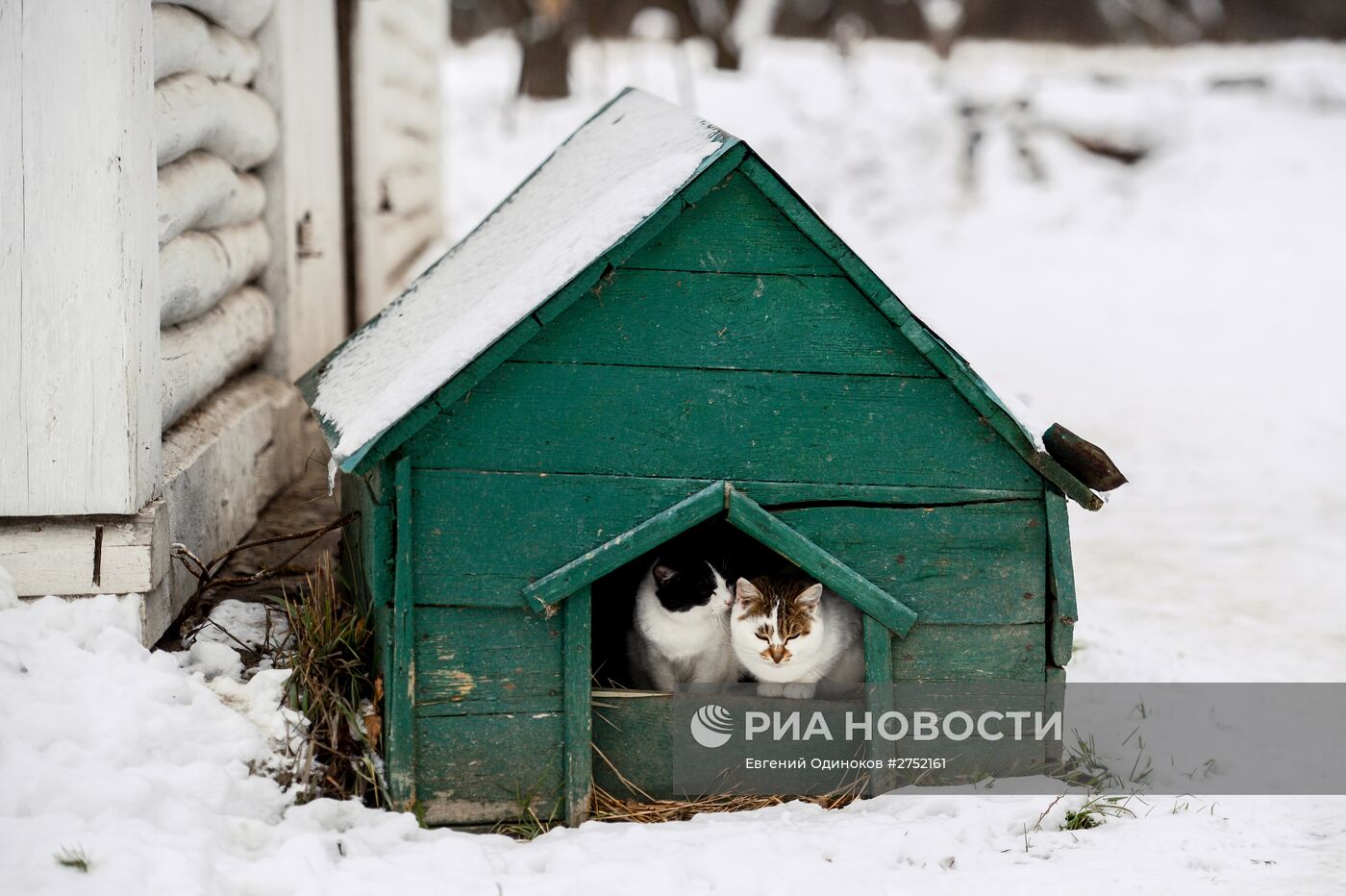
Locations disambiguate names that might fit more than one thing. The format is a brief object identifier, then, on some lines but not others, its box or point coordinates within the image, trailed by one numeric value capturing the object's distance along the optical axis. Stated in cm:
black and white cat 376
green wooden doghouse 321
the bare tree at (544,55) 1791
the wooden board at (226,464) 377
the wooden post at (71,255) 314
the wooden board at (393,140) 771
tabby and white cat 358
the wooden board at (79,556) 329
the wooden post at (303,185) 550
